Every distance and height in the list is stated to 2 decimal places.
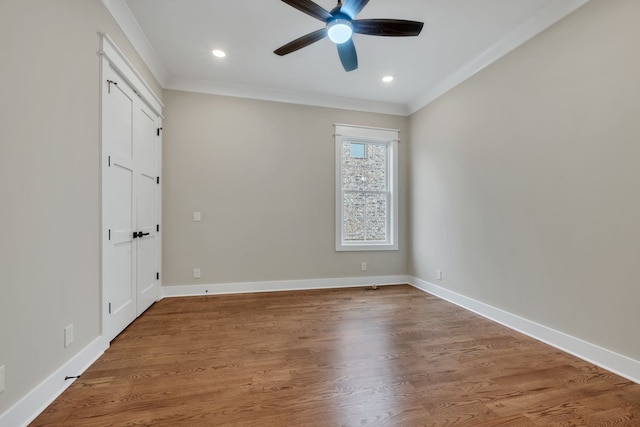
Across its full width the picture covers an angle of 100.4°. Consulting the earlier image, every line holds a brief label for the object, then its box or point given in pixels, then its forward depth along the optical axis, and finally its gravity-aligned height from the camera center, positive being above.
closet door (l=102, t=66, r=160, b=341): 2.13 +0.10
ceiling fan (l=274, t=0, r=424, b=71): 1.86 +1.43
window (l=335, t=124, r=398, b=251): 4.09 +0.40
